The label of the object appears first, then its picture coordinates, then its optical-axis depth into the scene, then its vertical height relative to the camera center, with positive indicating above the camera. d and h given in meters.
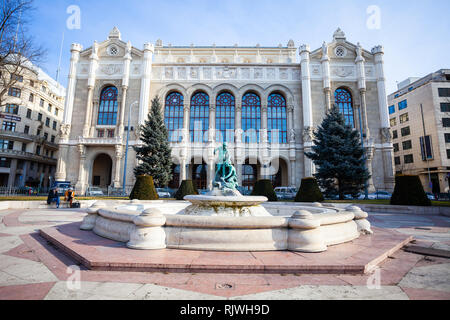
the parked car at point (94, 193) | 26.70 -0.98
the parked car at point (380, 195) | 25.52 -0.82
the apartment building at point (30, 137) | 35.62 +8.17
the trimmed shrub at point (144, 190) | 15.98 -0.33
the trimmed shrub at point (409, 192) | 13.15 -0.23
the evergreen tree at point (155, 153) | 24.91 +3.80
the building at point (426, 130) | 34.03 +10.10
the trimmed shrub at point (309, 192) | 15.33 -0.34
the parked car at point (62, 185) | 26.97 -0.06
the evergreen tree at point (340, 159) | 20.69 +2.72
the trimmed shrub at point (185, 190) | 18.94 -0.35
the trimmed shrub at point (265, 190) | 17.00 -0.25
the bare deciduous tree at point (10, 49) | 16.05 +10.26
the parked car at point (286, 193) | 23.88 -0.71
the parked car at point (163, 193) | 25.14 -0.84
